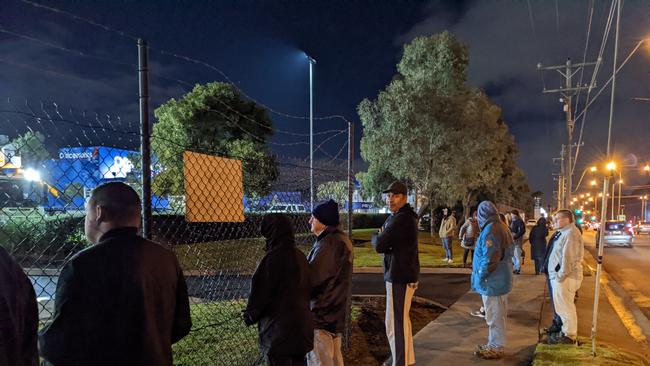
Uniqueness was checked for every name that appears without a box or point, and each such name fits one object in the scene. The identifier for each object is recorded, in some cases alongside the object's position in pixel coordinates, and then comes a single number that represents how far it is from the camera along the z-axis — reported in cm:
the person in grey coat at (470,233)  1271
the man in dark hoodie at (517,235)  1284
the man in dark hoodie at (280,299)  316
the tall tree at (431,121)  1911
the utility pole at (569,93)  2633
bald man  188
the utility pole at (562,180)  4111
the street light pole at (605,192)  576
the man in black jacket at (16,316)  164
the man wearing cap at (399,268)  468
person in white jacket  604
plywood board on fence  328
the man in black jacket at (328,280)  381
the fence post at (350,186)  571
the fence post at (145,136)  297
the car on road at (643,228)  4416
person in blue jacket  545
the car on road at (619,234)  2591
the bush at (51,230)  372
